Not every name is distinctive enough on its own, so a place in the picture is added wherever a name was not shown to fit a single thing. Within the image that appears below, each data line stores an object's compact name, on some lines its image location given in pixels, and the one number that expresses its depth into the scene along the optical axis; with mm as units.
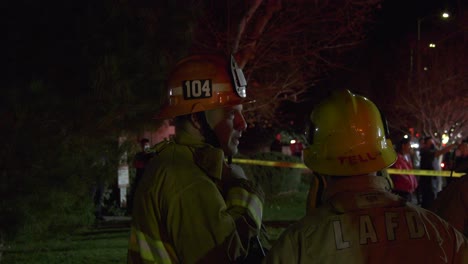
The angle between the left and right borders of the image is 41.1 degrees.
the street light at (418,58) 27578
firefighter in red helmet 2352
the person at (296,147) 35375
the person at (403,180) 10352
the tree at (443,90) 27094
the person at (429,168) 13266
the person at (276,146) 31859
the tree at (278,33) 13602
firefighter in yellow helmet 1889
